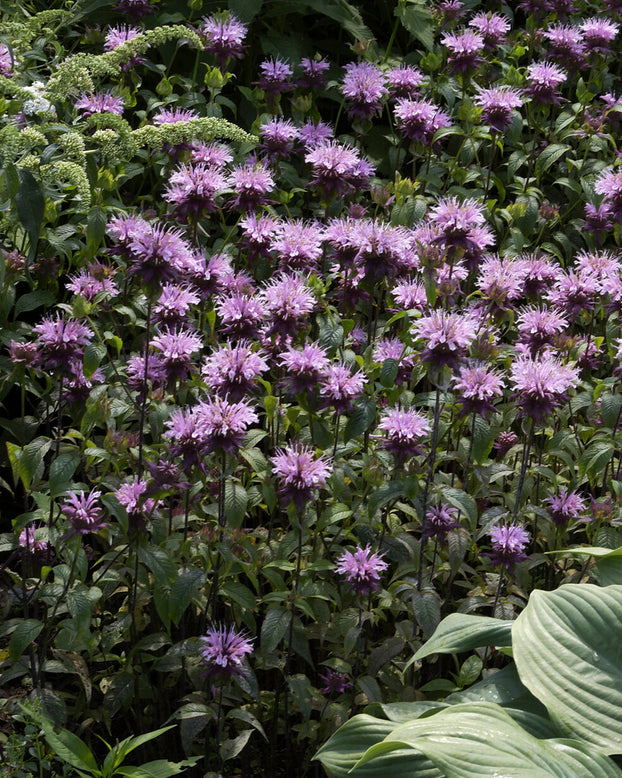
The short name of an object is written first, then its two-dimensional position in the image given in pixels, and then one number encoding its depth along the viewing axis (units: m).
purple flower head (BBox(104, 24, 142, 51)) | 3.27
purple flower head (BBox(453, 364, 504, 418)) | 2.31
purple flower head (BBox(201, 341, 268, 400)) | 2.12
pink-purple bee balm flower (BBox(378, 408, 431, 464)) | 2.29
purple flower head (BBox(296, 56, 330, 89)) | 3.67
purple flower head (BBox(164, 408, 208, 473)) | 2.08
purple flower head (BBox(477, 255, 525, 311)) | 2.57
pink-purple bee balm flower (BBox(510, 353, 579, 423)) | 2.22
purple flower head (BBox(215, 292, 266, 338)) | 2.30
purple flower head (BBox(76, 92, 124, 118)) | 3.00
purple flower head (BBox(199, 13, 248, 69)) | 3.34
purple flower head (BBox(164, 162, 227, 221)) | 2.43
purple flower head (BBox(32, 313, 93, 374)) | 2.24
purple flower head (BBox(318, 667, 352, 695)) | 2.27
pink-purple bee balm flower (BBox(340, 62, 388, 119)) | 3.34
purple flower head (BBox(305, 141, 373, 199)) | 2.77
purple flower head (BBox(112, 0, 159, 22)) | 3.43
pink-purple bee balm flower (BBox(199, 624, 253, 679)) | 2.11
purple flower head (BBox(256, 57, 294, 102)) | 3.49
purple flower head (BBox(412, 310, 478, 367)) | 2.16
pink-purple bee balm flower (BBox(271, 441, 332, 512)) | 2.12
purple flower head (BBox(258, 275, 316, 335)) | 2.29
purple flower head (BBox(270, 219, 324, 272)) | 2.52
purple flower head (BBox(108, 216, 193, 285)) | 2.12
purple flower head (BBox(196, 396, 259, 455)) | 2.05
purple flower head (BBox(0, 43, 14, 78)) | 3.01
